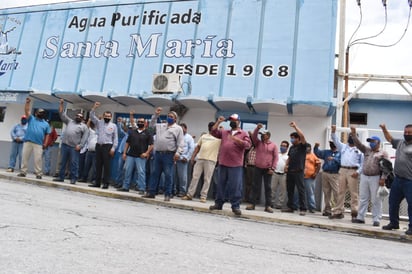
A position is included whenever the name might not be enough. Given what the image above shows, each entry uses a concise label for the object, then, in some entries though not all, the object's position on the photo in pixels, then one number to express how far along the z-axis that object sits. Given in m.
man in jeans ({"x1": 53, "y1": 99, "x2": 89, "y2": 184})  8.97
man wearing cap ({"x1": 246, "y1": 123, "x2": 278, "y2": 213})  7.64
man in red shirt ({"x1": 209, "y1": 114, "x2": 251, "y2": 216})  6.60
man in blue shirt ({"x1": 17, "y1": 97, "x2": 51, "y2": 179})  9.05
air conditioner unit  10.19
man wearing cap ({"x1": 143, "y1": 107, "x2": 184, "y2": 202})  7.35
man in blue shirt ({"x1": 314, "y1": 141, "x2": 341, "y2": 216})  8.15
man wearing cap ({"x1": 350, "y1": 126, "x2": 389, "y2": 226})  6.83
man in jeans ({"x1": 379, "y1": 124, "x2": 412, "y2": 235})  6.10
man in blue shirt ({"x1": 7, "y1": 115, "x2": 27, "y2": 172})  10.85
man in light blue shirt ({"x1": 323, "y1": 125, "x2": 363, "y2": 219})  7.42
